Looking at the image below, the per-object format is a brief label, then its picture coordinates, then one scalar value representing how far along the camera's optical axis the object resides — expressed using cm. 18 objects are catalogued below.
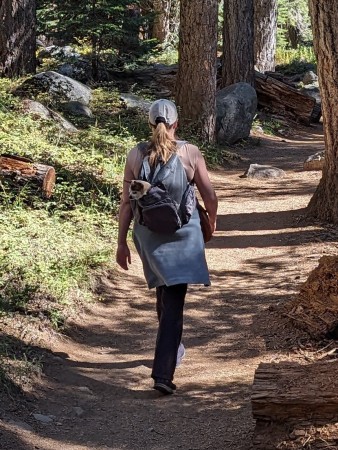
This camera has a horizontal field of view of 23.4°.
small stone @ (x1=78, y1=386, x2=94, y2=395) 552
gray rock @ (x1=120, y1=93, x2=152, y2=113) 1495
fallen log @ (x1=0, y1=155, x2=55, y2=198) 915
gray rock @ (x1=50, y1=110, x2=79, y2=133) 1236
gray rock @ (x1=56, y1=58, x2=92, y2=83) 1705
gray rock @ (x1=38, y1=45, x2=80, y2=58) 1795
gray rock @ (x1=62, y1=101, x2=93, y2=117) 1383
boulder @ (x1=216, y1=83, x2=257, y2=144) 1566
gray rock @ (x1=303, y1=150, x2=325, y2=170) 1358
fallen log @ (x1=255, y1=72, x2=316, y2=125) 1913
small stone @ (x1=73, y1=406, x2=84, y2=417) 514
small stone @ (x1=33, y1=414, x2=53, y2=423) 491
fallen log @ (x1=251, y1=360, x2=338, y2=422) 405
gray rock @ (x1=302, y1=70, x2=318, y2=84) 2277
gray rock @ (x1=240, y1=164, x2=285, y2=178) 1315
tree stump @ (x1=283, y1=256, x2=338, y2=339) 603
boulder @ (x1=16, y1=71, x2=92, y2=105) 1398
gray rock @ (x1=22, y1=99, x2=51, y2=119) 1234
